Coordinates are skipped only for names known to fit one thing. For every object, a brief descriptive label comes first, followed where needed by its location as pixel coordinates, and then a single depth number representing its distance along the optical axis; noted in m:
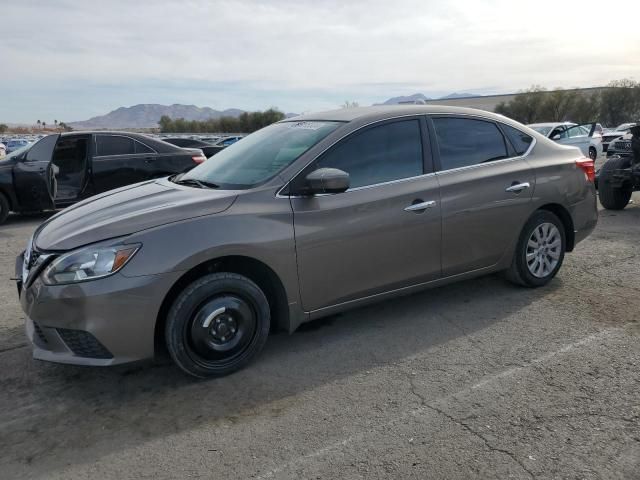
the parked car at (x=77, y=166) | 9.18
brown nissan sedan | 3.22
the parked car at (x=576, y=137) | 16.73
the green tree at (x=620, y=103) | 53.78
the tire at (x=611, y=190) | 9.21
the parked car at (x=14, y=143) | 34.53
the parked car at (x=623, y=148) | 9.77
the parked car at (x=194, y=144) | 16.94
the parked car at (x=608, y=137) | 26.69
